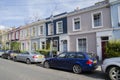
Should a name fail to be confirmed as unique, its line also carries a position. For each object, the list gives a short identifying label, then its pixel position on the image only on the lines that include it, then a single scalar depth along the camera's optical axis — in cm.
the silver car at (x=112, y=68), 451
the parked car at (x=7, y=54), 1289
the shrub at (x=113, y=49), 733
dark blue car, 580
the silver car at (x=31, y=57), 911
